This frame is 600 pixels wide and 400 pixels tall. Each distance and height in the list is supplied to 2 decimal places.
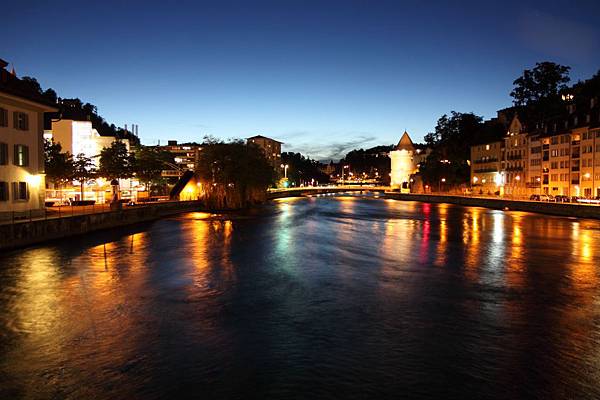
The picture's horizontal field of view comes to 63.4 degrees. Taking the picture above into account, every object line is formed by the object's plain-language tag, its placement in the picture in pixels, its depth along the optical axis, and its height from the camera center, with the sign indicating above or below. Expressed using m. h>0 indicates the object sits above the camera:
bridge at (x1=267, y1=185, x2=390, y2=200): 124.19 -0.26
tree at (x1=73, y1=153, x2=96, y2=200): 55.62 +2.37
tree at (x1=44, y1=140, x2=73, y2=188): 53.53 +3.02
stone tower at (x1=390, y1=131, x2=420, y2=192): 189.75 +10.67
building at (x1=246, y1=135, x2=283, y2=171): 168.88 +15.32
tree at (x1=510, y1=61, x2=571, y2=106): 98.94 +21.68
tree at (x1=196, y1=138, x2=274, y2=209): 74.00 +2.82
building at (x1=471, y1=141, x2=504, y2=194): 103.31 +4.70
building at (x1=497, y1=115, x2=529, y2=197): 93.31 +4.97
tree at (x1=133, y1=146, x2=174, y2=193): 69.06 +3.64
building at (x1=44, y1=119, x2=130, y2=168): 76.25 +8.93
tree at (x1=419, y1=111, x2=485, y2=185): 117.50 +10.18
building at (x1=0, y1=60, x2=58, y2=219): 33.38 +3.29
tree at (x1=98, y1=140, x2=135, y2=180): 61.49 +3.43
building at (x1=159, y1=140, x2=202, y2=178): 153.25 +13.71
